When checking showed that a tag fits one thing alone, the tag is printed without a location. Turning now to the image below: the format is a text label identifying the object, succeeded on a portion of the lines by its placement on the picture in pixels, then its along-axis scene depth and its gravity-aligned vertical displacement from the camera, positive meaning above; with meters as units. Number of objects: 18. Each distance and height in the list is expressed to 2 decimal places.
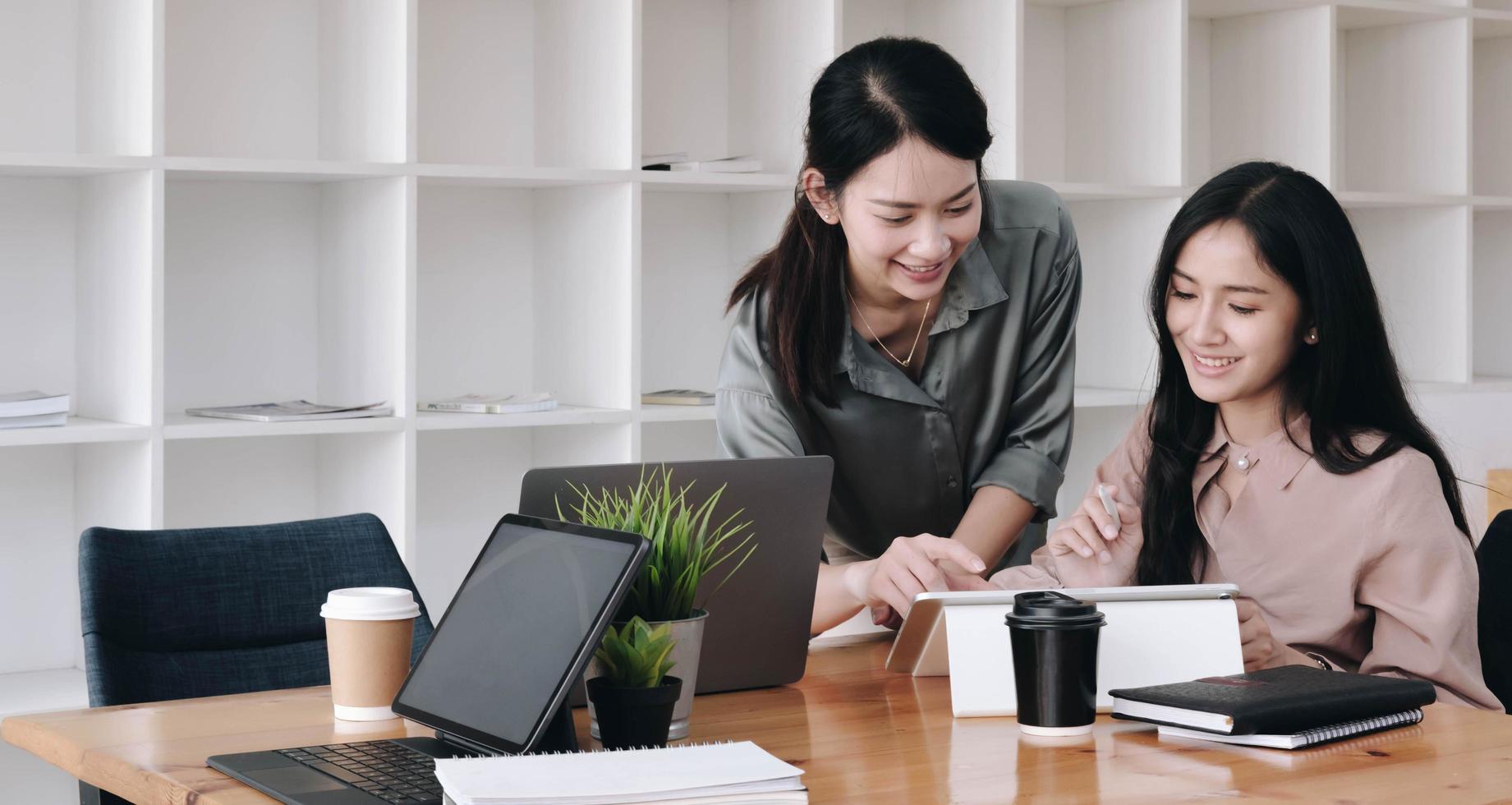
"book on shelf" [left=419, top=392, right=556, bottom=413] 2.82 -0.02
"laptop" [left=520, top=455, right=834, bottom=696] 1.40 -0.17
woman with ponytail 1.81 +0.08
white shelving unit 2.67 +0.35
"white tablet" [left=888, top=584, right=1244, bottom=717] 1.32 -0.22
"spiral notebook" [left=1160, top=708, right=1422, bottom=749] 1.19 -0.27
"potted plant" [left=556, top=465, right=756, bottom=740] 1.20 -0.14
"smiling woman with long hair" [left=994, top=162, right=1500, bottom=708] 1.59 -0.07
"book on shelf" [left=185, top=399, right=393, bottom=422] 2.64 -0.03
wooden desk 1.09 -0.28
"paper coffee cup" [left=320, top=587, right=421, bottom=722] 1.29 -0.21
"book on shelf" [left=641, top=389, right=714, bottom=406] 3.02 -0.01
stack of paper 0.96 -0.25
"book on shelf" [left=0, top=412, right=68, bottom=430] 2.42 -0.04
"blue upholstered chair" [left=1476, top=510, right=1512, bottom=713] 1.67 -0.24
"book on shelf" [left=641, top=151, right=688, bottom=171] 2.97 +0.44
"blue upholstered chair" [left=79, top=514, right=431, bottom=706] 1.69 -0.23
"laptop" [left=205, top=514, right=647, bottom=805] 1.10 -0.21
